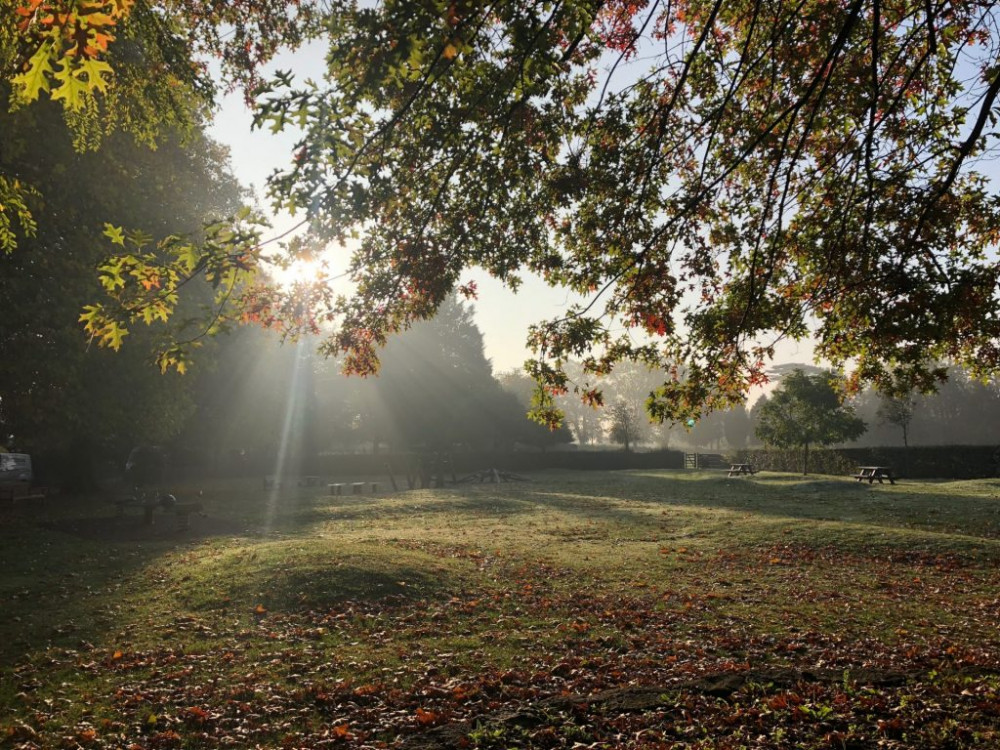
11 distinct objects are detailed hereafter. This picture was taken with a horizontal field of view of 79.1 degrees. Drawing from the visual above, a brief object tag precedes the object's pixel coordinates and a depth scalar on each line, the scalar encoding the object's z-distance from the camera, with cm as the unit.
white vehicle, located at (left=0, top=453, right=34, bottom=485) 2977
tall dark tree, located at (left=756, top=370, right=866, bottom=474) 4441
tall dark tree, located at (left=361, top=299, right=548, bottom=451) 5916
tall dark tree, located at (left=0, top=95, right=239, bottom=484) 1923
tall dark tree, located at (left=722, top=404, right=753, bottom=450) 10825
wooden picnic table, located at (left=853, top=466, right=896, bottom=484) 3155
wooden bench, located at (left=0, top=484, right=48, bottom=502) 2194
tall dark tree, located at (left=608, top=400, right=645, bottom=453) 6625
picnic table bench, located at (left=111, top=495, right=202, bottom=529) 1864
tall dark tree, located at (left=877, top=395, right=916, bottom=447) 4444
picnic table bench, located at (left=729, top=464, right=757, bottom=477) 4116
